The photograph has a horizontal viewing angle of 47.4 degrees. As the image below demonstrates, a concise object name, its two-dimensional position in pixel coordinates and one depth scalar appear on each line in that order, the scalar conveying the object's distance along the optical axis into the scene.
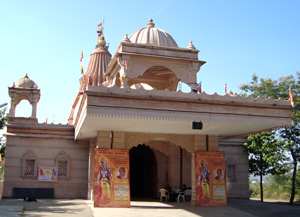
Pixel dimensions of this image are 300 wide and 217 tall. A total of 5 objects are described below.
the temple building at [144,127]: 11.73
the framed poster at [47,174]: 17.34
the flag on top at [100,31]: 27.84
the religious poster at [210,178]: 14.05
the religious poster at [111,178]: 12.89
